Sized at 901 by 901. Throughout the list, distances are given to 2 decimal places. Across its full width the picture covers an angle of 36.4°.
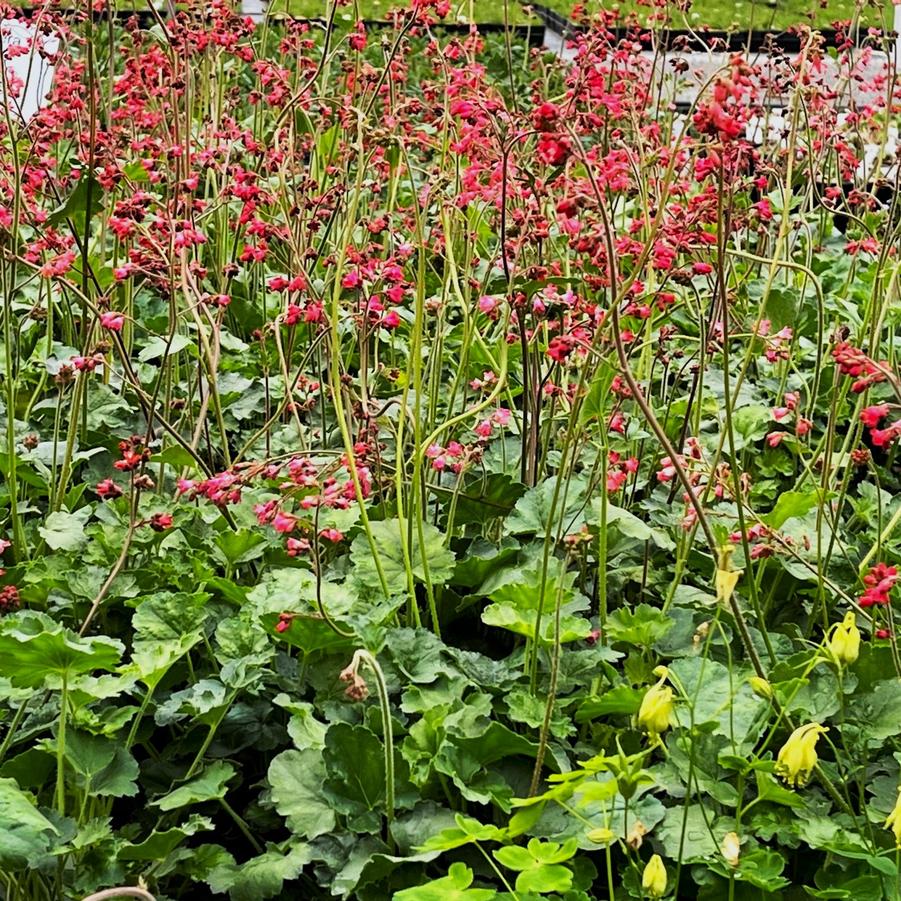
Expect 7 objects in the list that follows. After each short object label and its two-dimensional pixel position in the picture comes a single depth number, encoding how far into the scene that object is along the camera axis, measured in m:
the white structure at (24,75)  3.64
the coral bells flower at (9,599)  2.07
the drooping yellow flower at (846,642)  1.52
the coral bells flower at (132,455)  2.12
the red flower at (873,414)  1.55
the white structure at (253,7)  8.45
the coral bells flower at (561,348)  1.75
